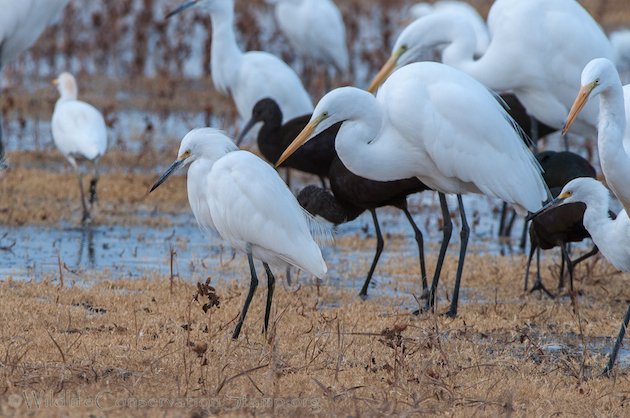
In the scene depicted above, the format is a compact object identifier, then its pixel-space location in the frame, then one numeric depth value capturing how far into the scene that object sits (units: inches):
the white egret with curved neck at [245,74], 834.8
